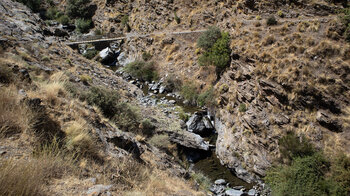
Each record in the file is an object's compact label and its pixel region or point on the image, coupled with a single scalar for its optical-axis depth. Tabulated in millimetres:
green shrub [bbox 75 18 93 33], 35688
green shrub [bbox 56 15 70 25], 37438
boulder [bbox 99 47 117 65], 28156
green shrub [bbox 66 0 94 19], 37375
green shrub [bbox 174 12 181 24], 25209
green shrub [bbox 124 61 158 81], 22672
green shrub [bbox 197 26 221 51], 18438
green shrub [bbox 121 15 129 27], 31406
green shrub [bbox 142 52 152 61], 24734
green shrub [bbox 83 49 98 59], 27906
